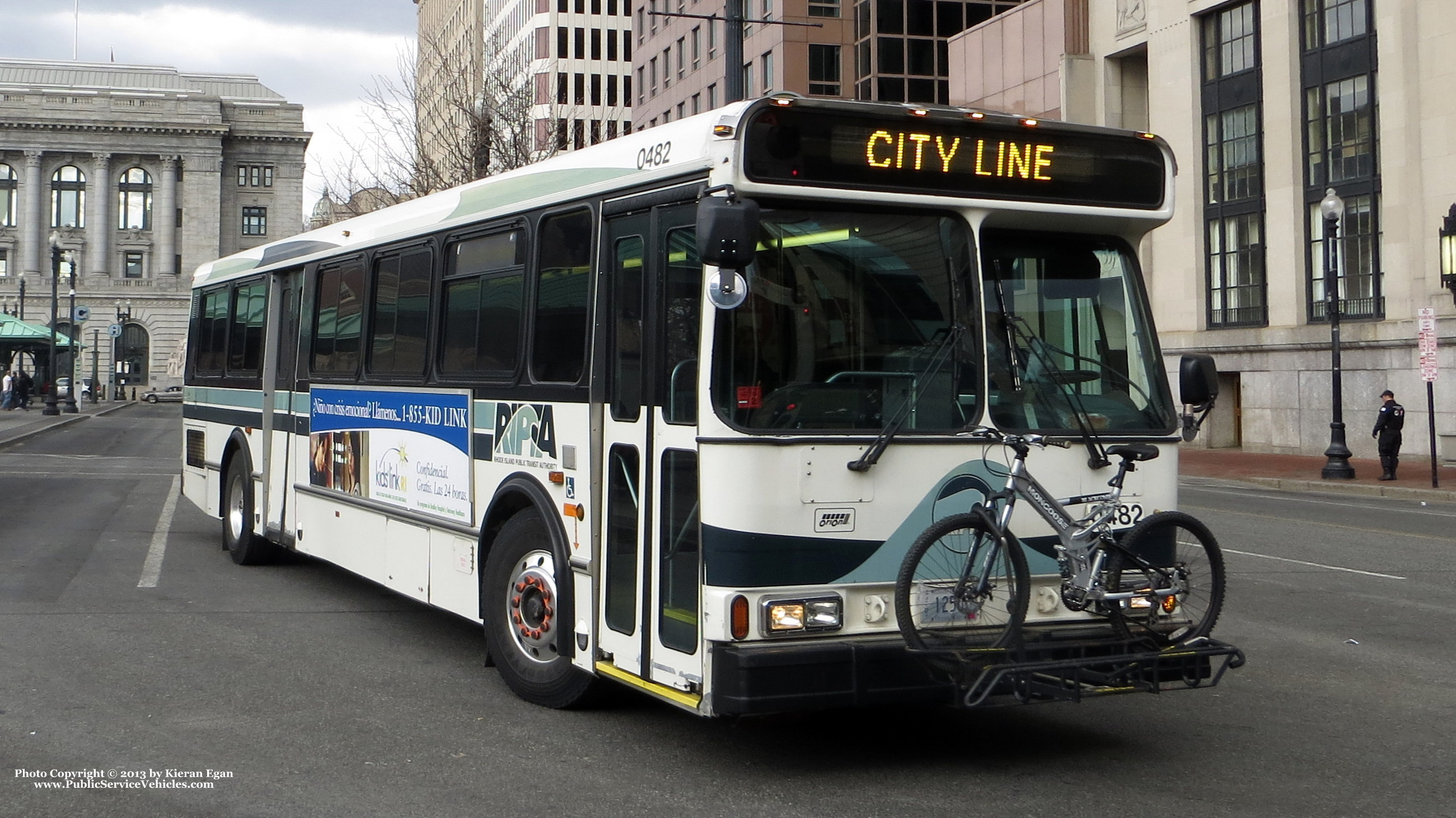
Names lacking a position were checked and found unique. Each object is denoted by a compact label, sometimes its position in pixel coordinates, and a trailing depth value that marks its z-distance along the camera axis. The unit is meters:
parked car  92.50
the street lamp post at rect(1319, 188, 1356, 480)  27.12
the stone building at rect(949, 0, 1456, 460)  32.31
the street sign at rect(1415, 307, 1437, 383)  24.67
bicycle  5.96
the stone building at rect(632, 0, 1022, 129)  59.88
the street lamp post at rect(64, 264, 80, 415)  64.06
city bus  5.92
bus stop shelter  66.19
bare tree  37.38
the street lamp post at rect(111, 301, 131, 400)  95.88
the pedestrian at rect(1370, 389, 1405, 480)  26.36
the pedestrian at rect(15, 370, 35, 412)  65.38
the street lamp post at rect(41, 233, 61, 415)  58.69
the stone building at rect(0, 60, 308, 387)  118.00
